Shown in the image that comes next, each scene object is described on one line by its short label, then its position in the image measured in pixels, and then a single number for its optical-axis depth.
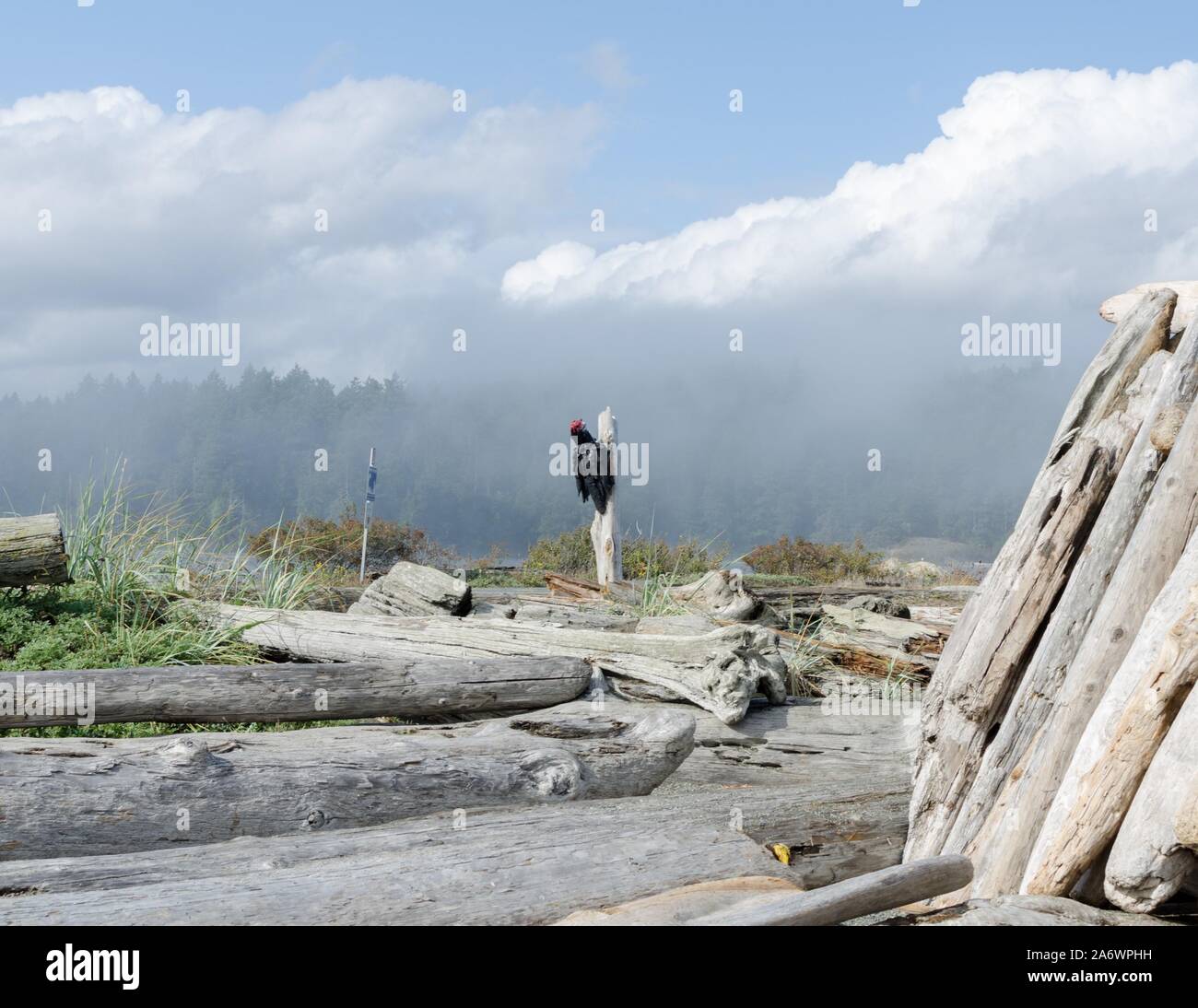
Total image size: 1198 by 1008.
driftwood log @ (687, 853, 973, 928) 3.17
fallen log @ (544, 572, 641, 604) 11.91
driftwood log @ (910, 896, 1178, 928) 3.50
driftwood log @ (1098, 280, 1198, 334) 5.19
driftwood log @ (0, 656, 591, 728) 5.65
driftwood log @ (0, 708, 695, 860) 4.25
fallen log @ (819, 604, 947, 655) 9.28
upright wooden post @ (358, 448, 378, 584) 15.41
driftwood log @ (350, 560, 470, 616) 9.60
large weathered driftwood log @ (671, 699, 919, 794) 6.48
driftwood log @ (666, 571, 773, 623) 9.73
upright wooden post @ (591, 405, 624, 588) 13.87
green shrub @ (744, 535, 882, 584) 25.14
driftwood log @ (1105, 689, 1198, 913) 3.47
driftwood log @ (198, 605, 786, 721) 6.93
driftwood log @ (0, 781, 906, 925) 3.32
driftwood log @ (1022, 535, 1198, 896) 3.62
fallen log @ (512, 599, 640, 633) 9.23
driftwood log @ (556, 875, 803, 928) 3.57
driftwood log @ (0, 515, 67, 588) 7.29
